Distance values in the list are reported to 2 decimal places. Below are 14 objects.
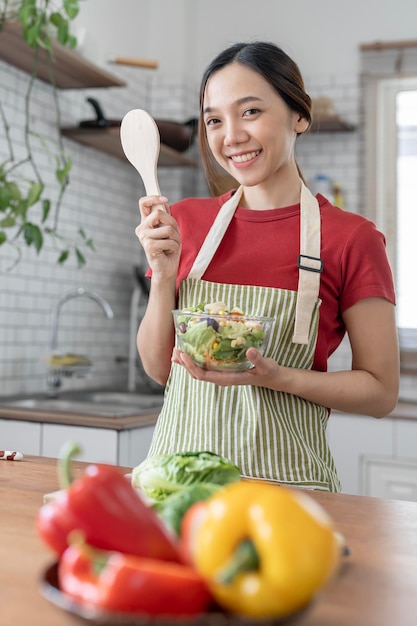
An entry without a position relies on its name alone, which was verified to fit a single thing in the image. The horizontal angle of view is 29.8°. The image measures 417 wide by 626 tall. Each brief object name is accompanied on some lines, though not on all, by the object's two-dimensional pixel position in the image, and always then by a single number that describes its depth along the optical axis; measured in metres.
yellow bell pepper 0.58
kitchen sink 2.86
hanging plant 2.73
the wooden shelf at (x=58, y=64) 2.90
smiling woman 1.55
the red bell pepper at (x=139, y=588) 0.59
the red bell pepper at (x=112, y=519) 0.65
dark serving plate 0.57
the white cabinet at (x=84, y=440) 2.68
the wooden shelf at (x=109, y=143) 3.48
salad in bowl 1.36
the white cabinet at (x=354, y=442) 3.33
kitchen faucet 3.31
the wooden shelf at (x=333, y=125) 3.98
